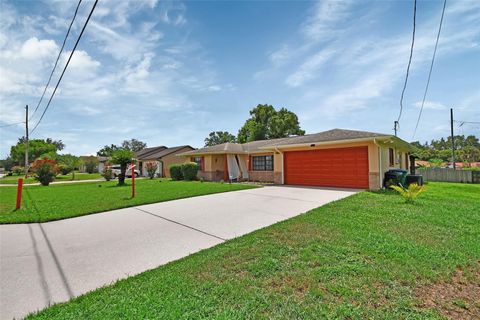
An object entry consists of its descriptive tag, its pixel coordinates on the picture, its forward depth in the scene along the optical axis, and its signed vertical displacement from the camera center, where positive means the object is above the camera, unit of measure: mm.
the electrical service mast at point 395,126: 21739 +3738
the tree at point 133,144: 71688 +7398
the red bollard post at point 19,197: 8006 -985
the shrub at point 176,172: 21391 -419
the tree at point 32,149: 42406 +3657
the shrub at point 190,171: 20578 -324
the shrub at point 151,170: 25422 -243
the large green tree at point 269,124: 35219 +6513
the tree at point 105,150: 64469 +5141
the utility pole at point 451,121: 25180 +4613
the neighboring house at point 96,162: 44769 +1209
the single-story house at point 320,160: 11961 +368
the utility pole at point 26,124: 25609 +4937
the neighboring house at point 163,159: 29172 +1087
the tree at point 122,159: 17938 +703
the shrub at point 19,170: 38756 -122
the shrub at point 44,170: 18703 -92
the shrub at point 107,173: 21484 -443
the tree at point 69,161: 29688 +996
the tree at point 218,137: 54291 +6942
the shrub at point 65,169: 29152 -34
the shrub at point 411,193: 7785 -941
